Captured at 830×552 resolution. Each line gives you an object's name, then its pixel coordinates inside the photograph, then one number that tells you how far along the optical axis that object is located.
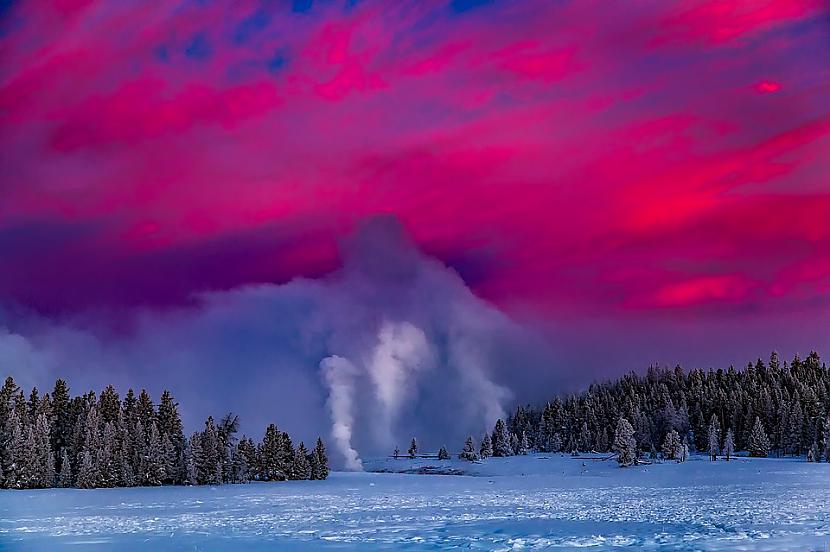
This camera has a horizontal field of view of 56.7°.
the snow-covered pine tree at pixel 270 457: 122.81
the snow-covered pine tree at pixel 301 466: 124.94
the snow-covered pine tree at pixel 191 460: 111.56
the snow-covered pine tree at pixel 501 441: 194.75
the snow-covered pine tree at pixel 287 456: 124.69
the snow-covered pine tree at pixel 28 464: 103.62
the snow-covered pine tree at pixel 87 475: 104.38
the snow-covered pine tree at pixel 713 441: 160.00
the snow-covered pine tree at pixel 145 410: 125.44
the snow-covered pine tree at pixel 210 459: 113.44
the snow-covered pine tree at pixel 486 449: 185.62
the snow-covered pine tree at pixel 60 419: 121.62
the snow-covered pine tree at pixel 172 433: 113.00
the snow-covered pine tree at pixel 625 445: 143.75
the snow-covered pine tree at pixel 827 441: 143.25
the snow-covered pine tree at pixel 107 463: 107.19
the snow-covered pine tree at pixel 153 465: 110.62
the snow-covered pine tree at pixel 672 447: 157.88
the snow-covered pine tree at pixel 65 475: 108.69
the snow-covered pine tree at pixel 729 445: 160.75
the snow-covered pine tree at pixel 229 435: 122.44
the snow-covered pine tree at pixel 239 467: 117.89
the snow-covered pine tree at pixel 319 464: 127.38
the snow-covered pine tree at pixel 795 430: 167.88
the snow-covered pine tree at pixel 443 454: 187.62
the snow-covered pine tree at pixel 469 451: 177.88
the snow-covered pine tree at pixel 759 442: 169.00
